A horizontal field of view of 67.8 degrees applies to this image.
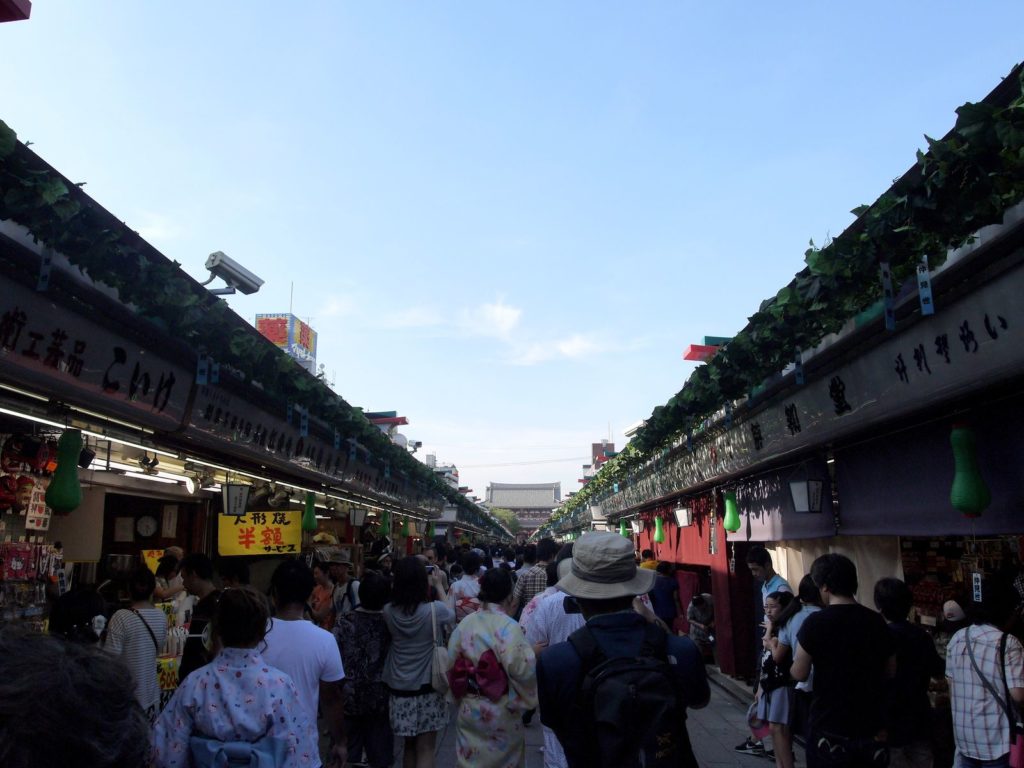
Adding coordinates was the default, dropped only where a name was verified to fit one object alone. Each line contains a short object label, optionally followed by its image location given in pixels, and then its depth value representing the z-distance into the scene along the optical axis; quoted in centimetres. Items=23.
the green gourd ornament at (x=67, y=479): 538
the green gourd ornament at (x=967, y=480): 465
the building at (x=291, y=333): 5144
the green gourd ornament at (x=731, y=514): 1036
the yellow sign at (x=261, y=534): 1043
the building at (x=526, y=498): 11481
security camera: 665
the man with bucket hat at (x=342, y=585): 769
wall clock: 1202
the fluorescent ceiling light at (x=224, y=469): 916
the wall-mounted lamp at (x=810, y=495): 748
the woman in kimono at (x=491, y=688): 454
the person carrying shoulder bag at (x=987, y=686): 446
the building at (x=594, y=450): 8201
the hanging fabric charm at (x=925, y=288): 422
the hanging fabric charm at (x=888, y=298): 459
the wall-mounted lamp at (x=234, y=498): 1016
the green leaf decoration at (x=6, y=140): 350
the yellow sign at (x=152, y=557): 1085
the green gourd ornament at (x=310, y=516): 1216
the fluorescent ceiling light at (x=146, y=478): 1027
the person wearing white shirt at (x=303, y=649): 423
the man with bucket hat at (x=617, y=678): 259
